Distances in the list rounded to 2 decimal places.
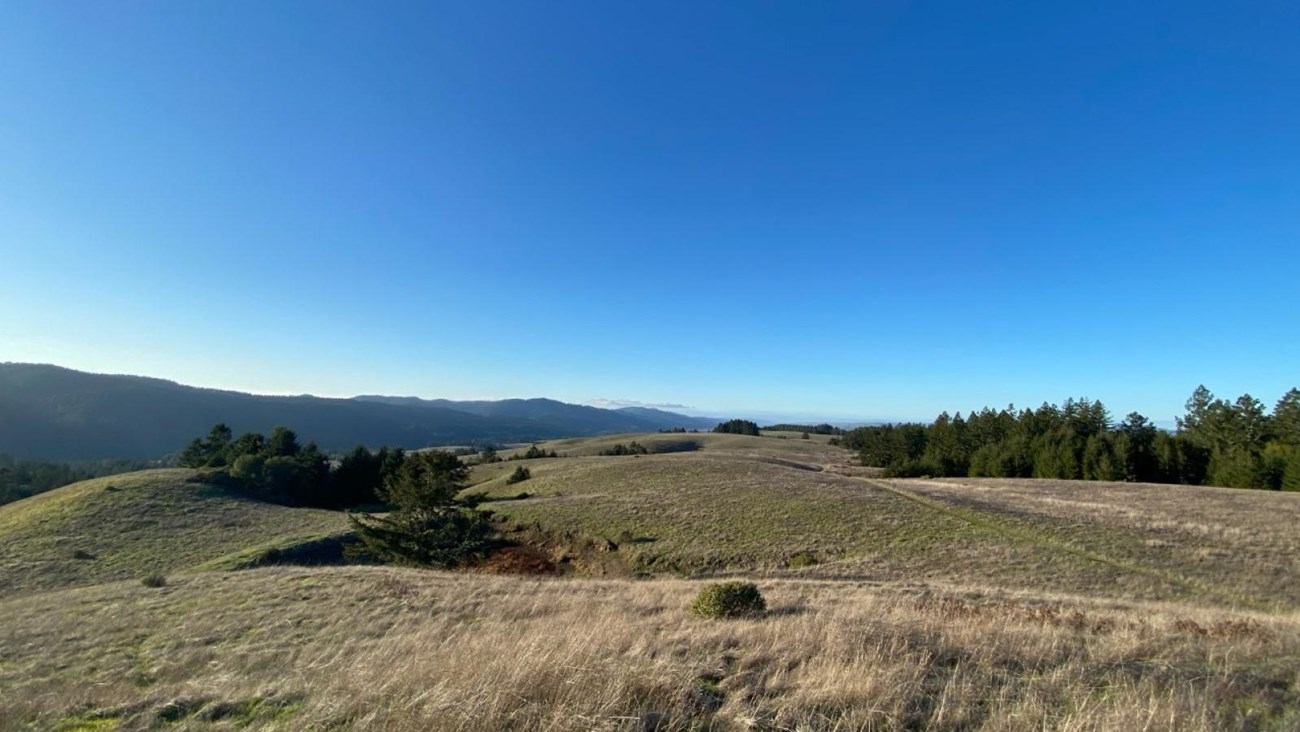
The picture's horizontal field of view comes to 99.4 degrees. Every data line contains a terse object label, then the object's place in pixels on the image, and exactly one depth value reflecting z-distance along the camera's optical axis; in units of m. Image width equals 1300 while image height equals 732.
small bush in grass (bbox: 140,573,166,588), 17.89
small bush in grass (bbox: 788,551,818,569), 25.35
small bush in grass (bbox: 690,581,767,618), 11.27
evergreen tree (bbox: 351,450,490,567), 27.59
